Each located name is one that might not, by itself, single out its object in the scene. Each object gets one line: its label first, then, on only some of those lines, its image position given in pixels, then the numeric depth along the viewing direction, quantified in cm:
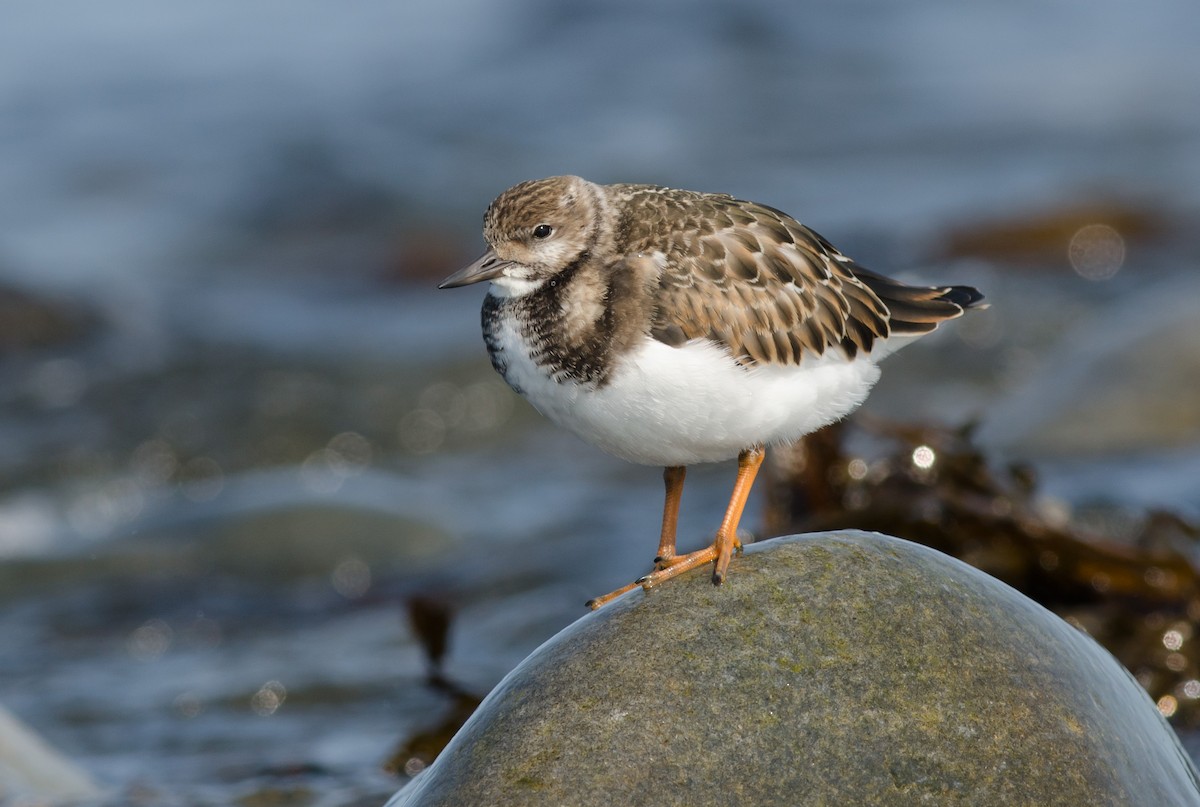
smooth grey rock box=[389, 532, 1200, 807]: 653
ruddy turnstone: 744
